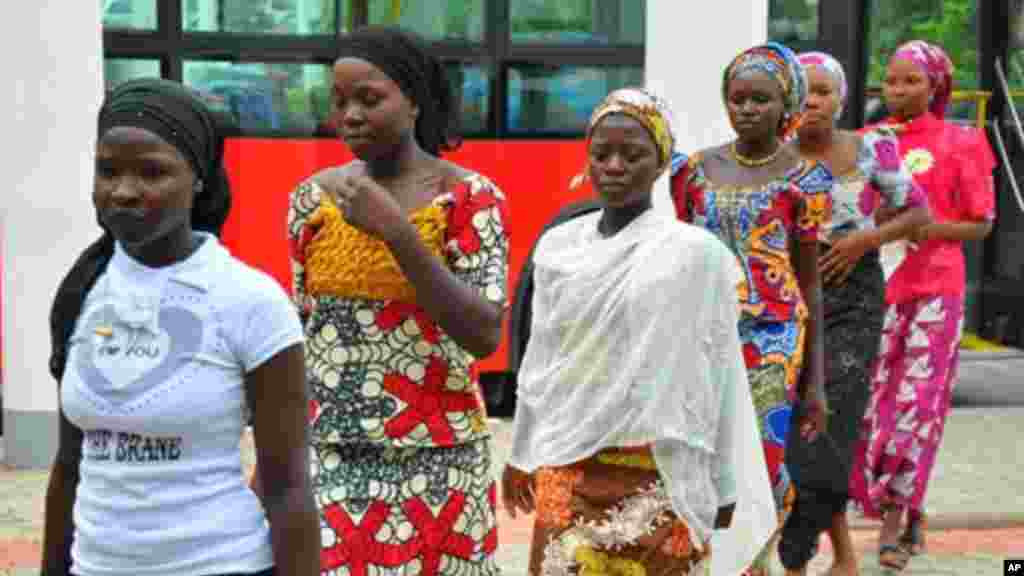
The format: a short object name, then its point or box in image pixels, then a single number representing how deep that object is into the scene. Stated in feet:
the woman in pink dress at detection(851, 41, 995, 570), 25.99
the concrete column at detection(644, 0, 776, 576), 31.81
